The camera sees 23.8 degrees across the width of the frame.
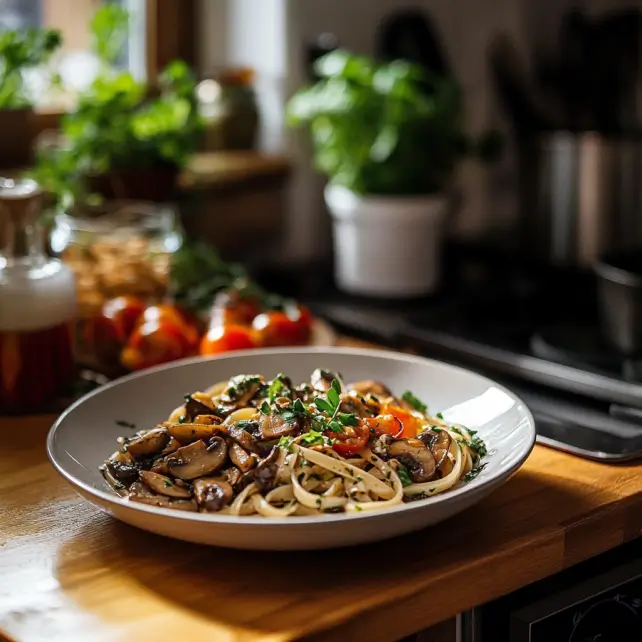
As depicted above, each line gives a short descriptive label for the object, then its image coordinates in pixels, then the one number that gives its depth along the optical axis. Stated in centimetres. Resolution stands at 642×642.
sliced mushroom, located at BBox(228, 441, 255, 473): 94
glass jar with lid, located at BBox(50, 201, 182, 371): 130
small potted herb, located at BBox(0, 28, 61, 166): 131
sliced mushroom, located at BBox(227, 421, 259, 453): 96
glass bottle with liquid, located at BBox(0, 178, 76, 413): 113
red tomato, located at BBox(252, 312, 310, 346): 125
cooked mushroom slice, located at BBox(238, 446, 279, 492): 93
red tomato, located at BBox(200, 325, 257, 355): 123
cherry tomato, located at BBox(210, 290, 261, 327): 129
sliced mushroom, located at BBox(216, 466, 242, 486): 94
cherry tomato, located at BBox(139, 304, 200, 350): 123
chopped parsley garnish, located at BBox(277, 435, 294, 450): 95
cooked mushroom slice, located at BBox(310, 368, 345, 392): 103
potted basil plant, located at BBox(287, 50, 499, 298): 143
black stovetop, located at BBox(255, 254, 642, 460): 115
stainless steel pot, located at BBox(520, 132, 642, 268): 156
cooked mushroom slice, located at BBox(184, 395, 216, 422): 101
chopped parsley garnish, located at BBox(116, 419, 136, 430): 106
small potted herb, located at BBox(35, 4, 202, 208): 141
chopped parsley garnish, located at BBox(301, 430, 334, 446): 95
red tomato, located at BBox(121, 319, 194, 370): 121
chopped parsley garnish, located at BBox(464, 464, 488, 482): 96
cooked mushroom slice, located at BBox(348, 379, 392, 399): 106
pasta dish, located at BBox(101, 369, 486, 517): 92
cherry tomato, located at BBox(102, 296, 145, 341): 124
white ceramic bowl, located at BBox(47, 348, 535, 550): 88
